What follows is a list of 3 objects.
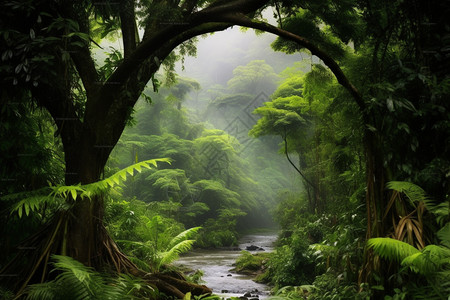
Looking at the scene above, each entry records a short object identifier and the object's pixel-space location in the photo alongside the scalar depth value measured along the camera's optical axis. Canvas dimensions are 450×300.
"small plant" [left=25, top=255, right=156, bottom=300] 2.69
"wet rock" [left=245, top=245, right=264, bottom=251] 17.06
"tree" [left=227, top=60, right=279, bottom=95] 41.12
